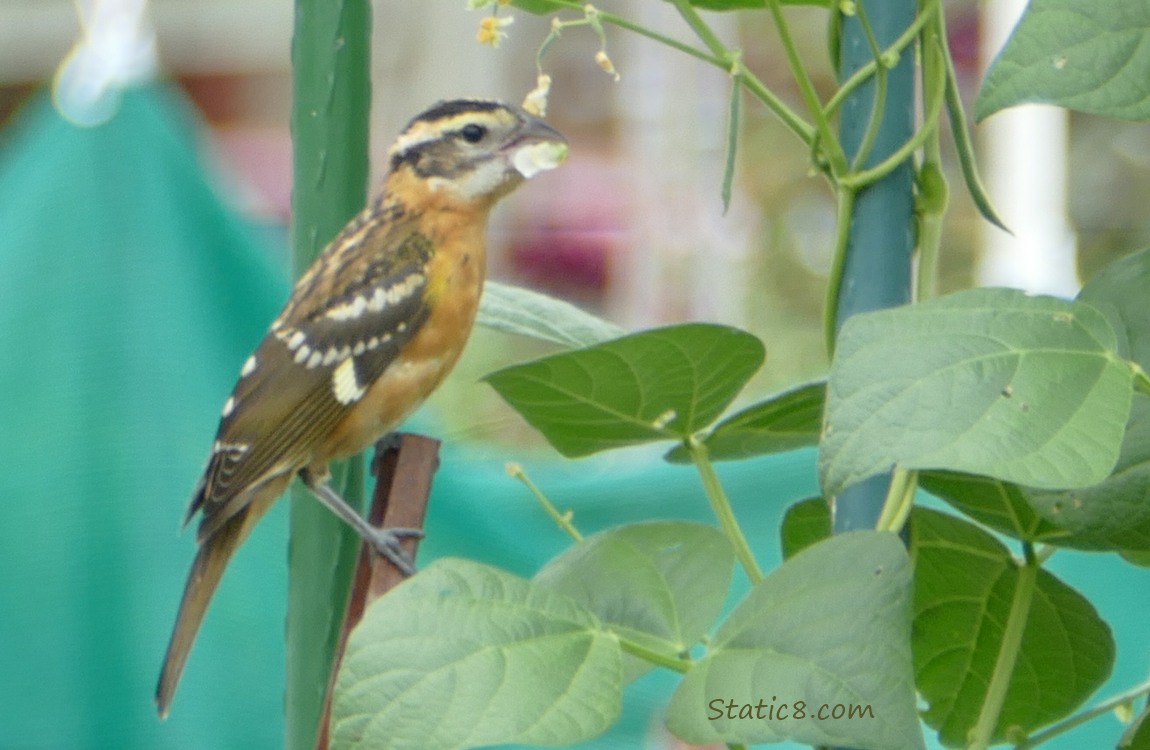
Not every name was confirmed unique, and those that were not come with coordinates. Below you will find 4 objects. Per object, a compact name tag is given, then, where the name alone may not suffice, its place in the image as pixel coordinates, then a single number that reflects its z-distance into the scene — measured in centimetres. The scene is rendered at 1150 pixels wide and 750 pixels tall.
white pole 1542
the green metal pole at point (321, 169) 510
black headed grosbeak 537
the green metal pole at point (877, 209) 498
